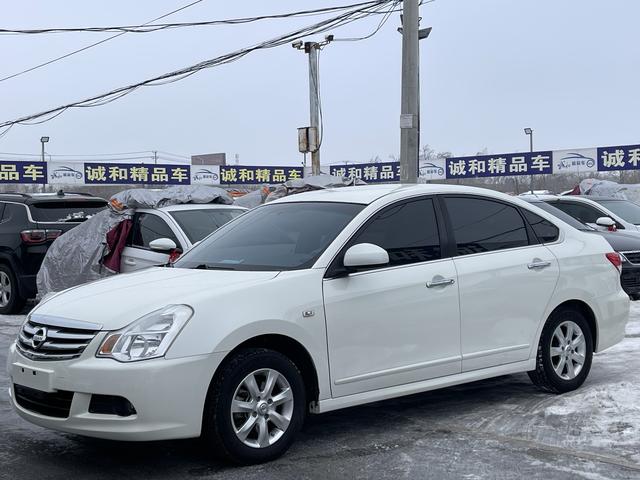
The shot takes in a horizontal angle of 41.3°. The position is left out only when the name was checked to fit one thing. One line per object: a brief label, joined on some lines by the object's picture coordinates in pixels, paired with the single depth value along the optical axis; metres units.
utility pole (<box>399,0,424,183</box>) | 12.93
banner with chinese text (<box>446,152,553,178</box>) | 36.38
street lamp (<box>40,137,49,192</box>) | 52.02
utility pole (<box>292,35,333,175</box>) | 19.41
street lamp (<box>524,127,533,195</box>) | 57.38
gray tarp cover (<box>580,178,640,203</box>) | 17.22
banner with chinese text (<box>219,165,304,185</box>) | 41.28
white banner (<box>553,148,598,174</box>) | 35.25
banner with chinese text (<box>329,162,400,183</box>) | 39.44
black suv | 12.21
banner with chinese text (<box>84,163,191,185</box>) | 38.12
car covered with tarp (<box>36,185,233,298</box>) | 11.00
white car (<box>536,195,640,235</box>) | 13.63
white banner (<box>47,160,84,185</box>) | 36.78
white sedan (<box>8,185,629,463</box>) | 4.65
